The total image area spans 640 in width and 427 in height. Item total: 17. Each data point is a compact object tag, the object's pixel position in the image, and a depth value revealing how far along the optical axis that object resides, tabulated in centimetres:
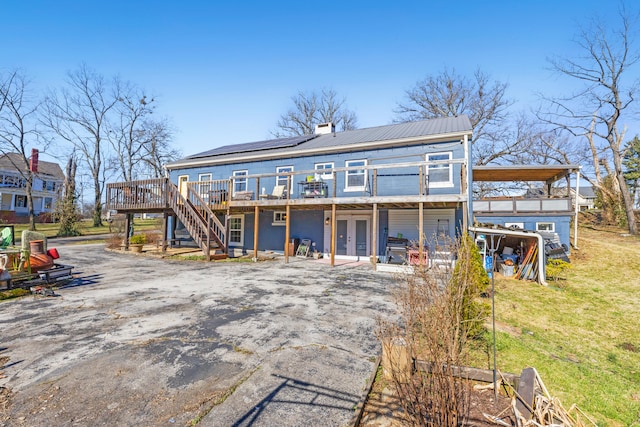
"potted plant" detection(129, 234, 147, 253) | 1400
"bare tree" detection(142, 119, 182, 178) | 3130
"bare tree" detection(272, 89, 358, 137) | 3216
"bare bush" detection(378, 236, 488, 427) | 224
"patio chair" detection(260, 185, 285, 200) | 1286
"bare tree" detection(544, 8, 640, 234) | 1794
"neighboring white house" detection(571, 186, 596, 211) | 4291
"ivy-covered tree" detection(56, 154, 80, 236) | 2192
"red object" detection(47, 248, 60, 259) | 814
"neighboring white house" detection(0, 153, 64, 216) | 3297
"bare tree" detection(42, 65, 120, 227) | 2802
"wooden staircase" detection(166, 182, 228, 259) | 1239
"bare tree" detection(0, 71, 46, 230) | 2348
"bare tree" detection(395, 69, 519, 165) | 2447
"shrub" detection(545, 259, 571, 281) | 1025
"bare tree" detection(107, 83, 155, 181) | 2989
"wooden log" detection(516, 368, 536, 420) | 254
